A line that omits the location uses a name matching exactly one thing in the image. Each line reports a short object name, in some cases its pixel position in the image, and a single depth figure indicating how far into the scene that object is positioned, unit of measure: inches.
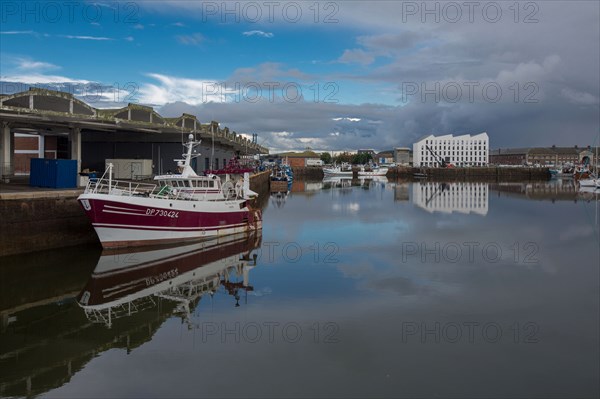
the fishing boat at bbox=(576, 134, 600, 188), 3266.5
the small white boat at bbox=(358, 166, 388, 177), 5649.6
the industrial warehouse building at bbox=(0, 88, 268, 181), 1121.4
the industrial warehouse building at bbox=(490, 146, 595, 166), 7273.6
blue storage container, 1065.5
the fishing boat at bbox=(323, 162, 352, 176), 5659.5
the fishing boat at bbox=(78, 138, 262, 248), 911.0
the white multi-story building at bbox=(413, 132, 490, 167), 7617.1
